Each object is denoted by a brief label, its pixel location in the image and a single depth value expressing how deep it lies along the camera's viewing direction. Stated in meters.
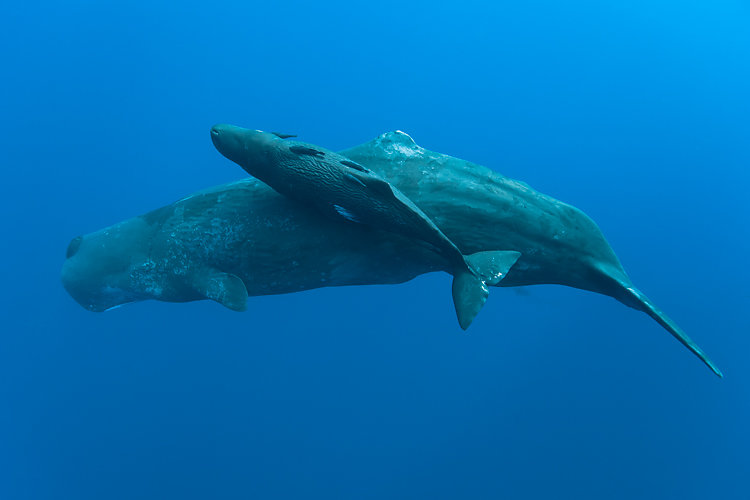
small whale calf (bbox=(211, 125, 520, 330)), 4.50
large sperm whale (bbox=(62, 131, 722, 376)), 5.24
